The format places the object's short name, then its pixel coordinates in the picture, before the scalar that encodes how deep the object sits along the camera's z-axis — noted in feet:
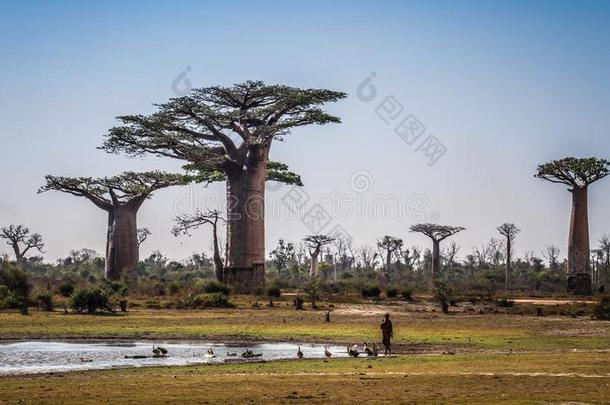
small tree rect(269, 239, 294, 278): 321.32
